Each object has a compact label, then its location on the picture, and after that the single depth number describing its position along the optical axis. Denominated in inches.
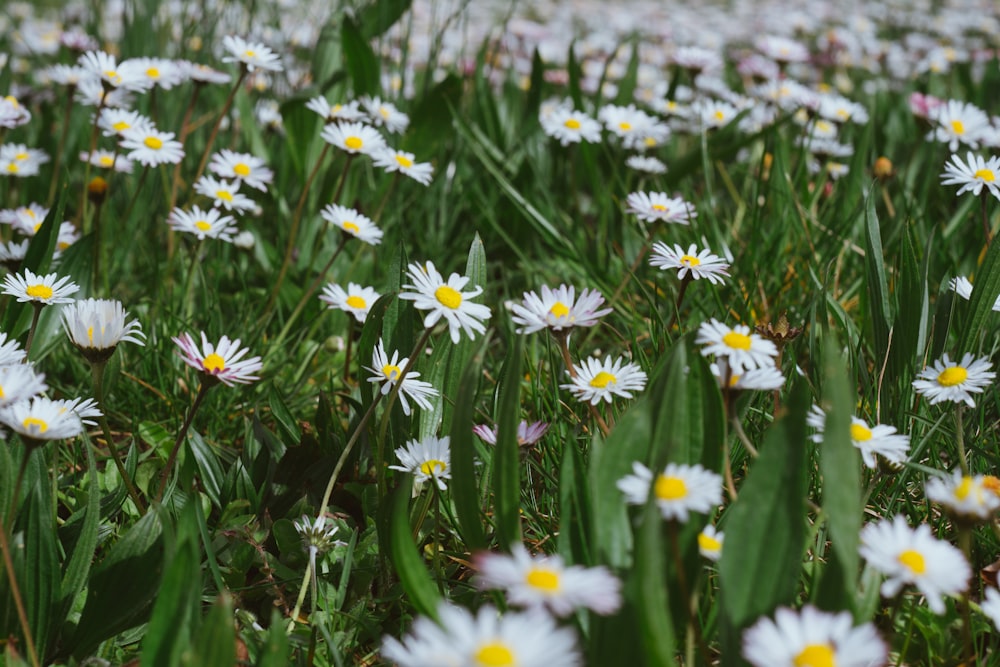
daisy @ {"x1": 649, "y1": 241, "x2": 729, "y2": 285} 38.6
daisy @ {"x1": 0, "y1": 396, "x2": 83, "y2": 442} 35.0
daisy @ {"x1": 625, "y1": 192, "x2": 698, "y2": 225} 41.9
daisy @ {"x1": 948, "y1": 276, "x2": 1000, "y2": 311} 39.8
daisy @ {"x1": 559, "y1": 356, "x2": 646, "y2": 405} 37.2
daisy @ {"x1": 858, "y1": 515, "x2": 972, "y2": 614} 33.9
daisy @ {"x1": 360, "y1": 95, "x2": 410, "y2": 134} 50.4
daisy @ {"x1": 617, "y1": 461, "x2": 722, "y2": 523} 34.2
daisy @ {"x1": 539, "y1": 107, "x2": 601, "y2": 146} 49.6
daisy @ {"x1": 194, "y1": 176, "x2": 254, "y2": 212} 43.6
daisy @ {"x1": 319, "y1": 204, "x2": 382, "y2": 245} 42.5
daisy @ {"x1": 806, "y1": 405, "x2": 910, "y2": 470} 36.1
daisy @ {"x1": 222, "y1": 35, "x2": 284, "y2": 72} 45.4
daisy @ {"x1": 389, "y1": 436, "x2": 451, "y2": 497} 37.4
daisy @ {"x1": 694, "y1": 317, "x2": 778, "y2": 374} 36.0
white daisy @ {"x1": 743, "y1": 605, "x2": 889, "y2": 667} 33.2
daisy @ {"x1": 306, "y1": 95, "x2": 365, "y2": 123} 44.4
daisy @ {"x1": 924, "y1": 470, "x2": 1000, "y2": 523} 34.4
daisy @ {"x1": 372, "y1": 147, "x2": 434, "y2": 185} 44.2
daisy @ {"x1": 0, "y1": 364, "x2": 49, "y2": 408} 35.2
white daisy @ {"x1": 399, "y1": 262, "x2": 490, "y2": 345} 36.7
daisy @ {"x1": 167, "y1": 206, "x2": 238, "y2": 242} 42.4
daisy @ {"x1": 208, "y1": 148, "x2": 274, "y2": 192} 44.7
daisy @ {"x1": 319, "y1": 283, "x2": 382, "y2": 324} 40.4
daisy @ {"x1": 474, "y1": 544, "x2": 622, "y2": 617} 33.1
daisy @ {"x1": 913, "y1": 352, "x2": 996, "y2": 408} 37.2
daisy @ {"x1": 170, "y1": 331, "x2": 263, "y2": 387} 36.9
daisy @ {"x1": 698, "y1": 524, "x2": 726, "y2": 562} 35.2
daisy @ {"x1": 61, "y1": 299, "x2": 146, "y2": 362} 36.9
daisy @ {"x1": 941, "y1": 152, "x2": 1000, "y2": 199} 40.0
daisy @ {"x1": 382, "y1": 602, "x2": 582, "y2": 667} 32.5
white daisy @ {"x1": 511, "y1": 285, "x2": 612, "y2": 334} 37.0
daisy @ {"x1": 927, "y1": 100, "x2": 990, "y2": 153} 45.3
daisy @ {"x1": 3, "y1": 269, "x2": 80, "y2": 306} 38.2
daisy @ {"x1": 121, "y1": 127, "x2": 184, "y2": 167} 43.9
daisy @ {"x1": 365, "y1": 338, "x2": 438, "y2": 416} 37.7
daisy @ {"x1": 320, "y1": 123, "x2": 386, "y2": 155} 44.0
